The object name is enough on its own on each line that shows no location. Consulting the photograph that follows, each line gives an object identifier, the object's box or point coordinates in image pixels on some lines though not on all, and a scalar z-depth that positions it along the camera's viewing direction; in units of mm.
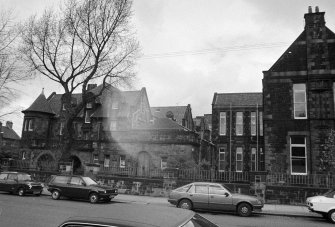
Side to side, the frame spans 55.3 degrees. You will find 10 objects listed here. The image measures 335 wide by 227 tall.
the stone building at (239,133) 40875
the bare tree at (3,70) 26541
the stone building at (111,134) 35188
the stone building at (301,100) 23016
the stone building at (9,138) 65812
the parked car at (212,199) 15508
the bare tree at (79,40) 29375
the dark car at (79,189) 18625
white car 14305
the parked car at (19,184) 21266
